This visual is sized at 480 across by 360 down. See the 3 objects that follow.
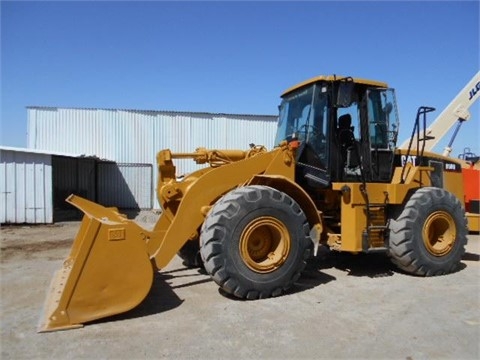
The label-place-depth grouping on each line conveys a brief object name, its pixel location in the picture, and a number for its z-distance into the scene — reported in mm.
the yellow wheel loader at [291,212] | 4496
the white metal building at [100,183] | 19297
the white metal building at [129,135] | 19922
